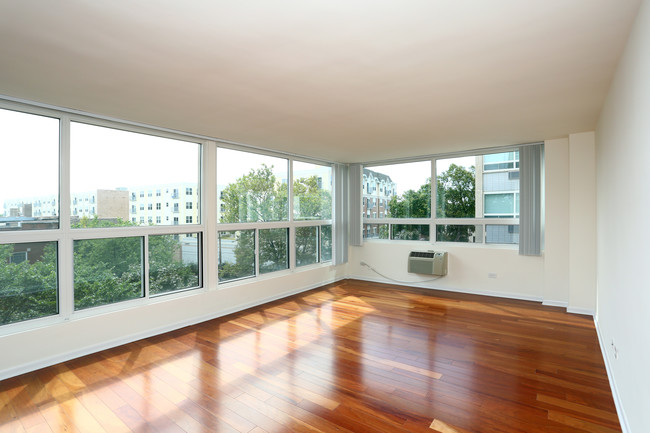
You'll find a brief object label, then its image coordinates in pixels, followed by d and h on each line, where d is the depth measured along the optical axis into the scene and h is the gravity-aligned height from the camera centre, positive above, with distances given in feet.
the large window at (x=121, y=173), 11.42 +1.60
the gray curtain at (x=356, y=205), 22.89 +0.69
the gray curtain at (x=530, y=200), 16.75 +0.74
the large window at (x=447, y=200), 18.16 +0.90
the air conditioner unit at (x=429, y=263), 19.15 -2.69
